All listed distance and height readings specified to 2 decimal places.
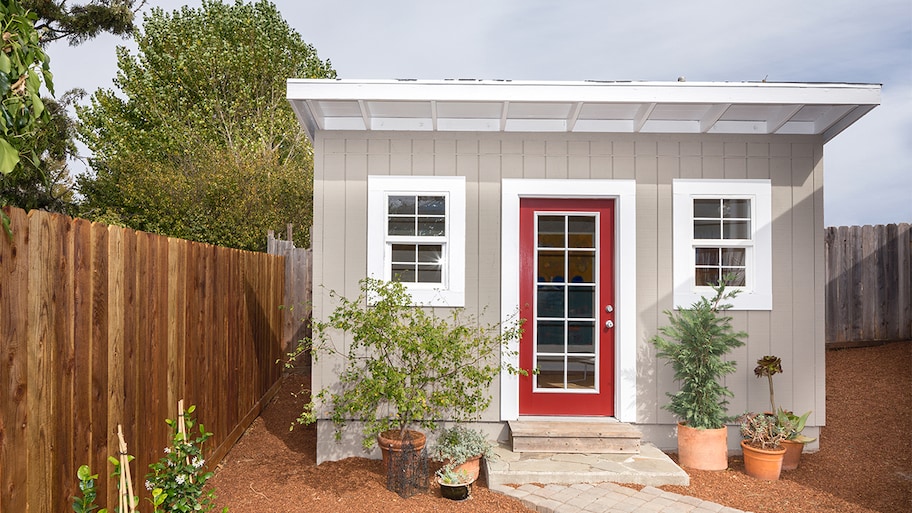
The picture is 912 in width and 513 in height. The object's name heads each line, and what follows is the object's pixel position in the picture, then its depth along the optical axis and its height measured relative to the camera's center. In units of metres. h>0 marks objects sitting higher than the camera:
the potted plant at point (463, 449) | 4.45 -1.34
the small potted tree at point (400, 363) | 4.41 -0.74
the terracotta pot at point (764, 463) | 4.78 -1.51
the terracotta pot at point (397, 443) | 4.41 -1.26
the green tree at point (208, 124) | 13.86 +4.29
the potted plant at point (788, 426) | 5.04 -1.27
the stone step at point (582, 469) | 4.51 -1.50
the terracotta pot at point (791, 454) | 5.04 -1.51
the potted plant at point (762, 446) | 4.80 -1.40
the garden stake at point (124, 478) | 2.57 -0.90
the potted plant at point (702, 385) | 4.93 -0.92
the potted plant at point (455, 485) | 4.29 -1.51
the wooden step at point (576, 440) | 4.93 -1.38
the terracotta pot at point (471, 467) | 4.46 -1.45
